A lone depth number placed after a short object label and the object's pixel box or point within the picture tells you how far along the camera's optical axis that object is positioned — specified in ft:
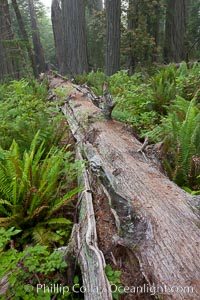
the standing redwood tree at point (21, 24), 37.71
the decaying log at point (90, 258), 4.31
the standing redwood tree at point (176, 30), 30.28
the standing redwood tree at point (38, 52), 47.58
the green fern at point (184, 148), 7.83
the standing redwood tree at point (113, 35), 25.36
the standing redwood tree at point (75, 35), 27.82
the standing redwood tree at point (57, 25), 42.51
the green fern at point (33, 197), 6.65
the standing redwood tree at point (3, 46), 32.12
